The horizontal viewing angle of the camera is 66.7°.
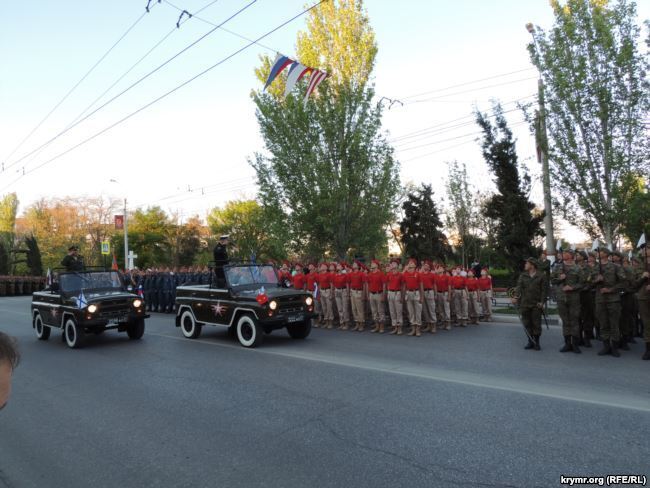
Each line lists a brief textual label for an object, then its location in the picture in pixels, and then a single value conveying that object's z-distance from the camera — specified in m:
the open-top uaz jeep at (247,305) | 11.16
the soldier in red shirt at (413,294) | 13.09
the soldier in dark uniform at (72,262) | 14.10
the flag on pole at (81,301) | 11.99
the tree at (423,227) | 36.22
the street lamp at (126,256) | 38.98
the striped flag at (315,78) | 17.28
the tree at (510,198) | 18.75
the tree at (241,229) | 53.28
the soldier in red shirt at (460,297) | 14.92
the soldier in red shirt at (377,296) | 13.92
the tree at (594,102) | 16.89
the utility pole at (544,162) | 17.98
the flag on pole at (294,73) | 16.00
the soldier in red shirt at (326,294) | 15.27
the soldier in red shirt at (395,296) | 13.35
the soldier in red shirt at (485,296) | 15.78
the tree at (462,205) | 30.80
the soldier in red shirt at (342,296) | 14.80
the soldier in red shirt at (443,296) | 14.33
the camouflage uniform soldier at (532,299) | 10.21
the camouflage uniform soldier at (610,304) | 9.48
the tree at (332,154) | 21.50
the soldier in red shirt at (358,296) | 14.42
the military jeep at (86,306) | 12.02
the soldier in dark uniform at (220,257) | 12.45
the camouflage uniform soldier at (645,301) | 9.02
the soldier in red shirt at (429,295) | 13.66
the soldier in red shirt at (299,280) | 16.53
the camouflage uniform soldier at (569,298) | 10.00
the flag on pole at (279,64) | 15.96
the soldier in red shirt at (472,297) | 15.27
